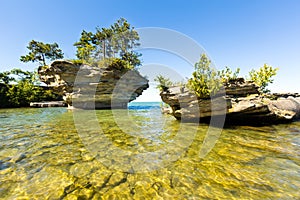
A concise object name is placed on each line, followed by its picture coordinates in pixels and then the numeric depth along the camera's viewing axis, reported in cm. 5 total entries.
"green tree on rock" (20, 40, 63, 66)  3165
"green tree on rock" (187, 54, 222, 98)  804
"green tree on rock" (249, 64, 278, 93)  1245
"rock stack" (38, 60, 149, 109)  2030
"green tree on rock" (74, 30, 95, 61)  2541
